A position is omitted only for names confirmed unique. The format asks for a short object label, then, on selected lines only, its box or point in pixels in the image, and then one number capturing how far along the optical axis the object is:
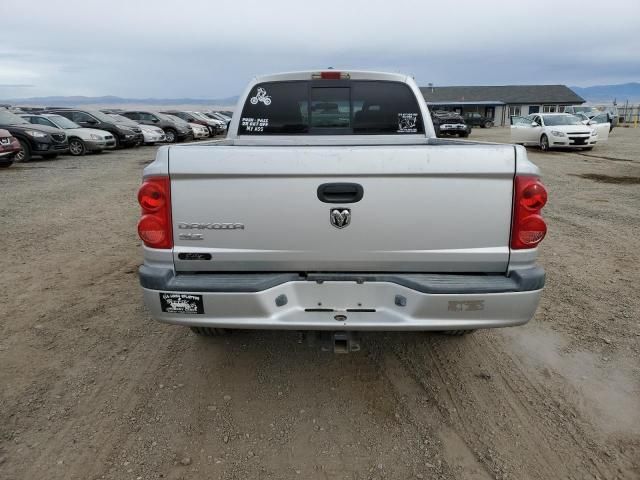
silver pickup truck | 2.62
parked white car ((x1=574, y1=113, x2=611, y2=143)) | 20.89
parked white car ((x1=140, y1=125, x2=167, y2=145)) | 23.41
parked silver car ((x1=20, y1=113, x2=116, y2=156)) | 18.28
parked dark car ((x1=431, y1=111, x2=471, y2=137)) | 34.41
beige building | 65.12
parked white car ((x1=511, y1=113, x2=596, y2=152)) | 19.55
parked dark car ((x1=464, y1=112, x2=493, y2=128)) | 53.56
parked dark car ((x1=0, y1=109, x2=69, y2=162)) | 15.90
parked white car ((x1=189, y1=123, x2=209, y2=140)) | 27.83
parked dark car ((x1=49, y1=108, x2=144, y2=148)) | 20.88
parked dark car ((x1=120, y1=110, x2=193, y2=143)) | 25.39
